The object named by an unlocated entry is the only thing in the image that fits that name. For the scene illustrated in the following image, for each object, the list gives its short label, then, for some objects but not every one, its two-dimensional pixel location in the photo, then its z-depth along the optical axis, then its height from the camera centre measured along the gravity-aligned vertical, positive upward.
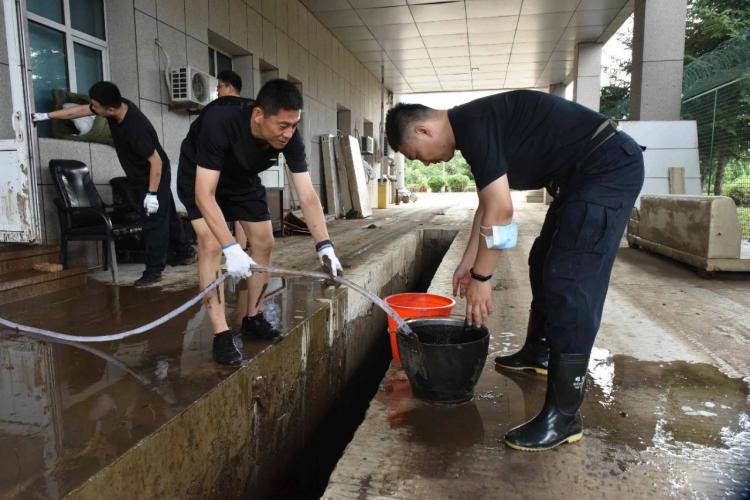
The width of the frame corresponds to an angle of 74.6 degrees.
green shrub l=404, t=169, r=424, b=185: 41.64 +1.50
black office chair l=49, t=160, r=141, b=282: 4.03 -0.10
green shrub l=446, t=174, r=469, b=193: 39.81 +0.79
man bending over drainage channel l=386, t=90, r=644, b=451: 1.83 +0.01
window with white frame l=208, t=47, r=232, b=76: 7.61 +2.15
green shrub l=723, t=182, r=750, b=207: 7.61 -0.02
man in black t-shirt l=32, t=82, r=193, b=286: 3.97 +0.32
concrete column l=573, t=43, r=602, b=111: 12.52 +3.02
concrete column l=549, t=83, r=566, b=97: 17.84 +3.81
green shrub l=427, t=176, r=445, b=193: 39.22 +0.79
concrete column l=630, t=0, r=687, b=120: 8.04 +2.18
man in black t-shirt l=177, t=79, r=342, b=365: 2.24 +0.05
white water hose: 2.26 -0.63
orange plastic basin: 2.62 -0.64
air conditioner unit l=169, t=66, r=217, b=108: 5.83 +1.31
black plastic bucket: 2.11 -0.75
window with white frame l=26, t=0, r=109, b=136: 4.59 +1.50
